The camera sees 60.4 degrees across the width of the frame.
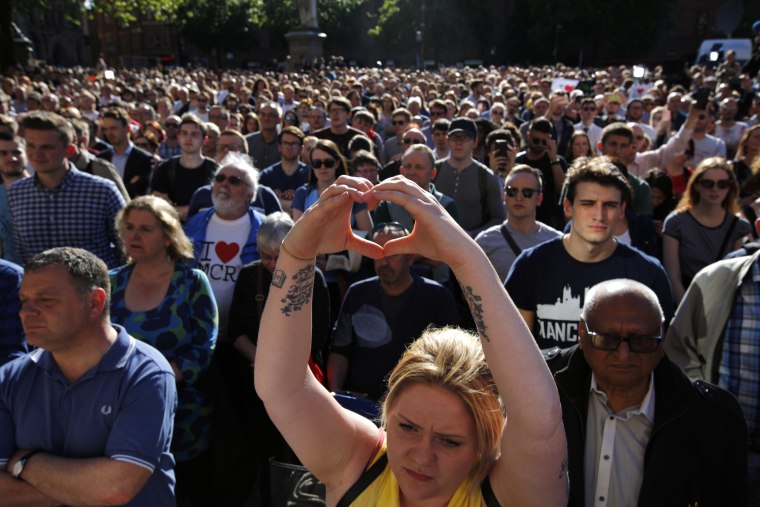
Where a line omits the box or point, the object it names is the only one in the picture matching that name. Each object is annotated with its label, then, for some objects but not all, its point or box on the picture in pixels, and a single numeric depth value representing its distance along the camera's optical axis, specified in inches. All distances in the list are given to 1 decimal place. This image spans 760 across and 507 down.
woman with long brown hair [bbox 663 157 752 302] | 169.9
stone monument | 1021.2
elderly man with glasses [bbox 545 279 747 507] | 83.4
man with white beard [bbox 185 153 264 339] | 168.7
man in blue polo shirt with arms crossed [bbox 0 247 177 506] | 92.4
